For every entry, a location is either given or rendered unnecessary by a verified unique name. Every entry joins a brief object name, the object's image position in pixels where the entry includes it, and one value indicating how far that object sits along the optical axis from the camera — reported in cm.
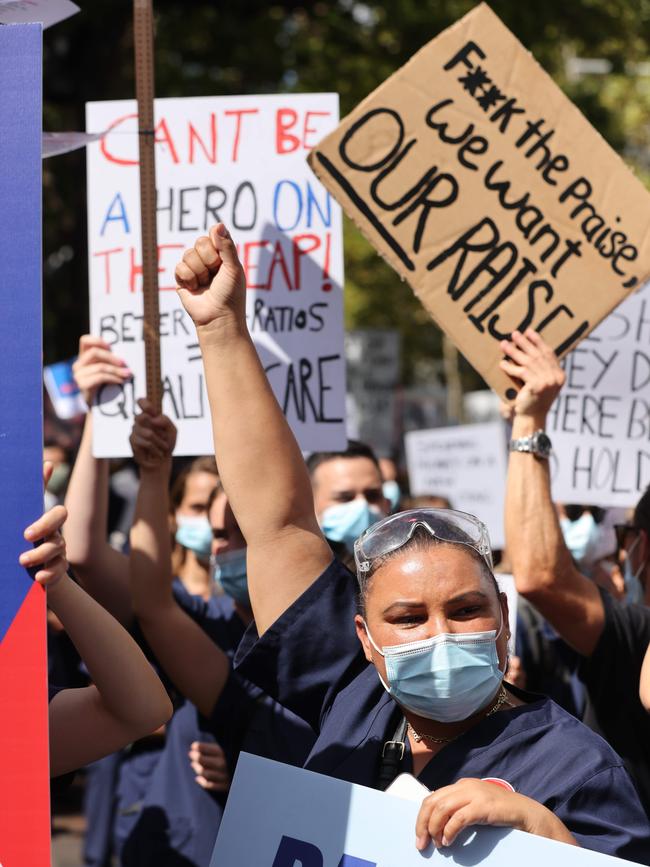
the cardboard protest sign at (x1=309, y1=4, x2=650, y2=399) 346
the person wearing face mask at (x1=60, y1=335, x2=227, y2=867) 357
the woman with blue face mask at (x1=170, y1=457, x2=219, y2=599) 461
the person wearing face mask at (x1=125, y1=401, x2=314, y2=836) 327
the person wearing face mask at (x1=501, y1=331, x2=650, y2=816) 304
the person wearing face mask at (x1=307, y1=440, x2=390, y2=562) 423
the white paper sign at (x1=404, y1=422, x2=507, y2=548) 745
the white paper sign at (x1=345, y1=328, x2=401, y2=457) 998
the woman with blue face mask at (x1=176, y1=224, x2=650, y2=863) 200
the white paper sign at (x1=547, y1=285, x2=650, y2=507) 450
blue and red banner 198
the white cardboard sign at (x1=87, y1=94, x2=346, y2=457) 376
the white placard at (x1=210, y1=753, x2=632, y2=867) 183
